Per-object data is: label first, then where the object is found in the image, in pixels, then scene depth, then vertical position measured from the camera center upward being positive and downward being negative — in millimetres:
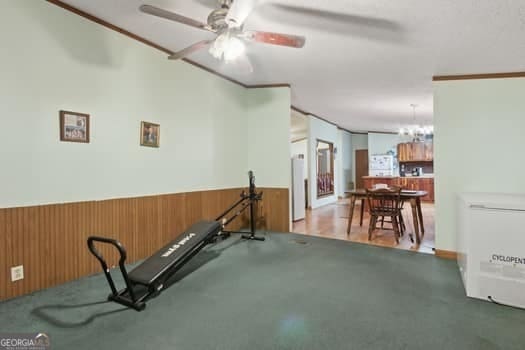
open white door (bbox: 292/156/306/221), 6008 -345
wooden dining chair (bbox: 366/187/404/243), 4444 -577
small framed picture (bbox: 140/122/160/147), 3490 +533
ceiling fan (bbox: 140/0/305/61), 2092 +1179
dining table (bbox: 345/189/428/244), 4414 -461
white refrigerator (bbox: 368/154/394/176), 10586 +278
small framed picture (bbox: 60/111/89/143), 2738 +508
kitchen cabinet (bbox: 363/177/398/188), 7168 -233
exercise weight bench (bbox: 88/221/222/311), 2334 -860
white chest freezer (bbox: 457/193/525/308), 2402 -713
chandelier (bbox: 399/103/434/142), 7671 +1133
